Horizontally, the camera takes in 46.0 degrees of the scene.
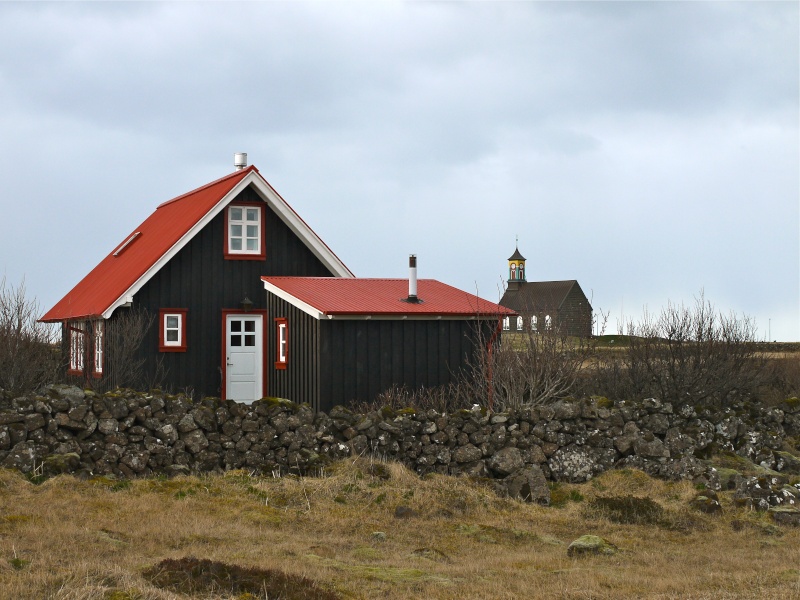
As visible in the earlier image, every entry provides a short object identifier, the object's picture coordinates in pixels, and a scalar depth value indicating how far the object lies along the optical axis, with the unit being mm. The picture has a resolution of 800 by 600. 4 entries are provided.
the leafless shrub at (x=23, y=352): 22125
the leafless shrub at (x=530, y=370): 19156
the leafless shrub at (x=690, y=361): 21891
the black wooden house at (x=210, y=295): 23266
